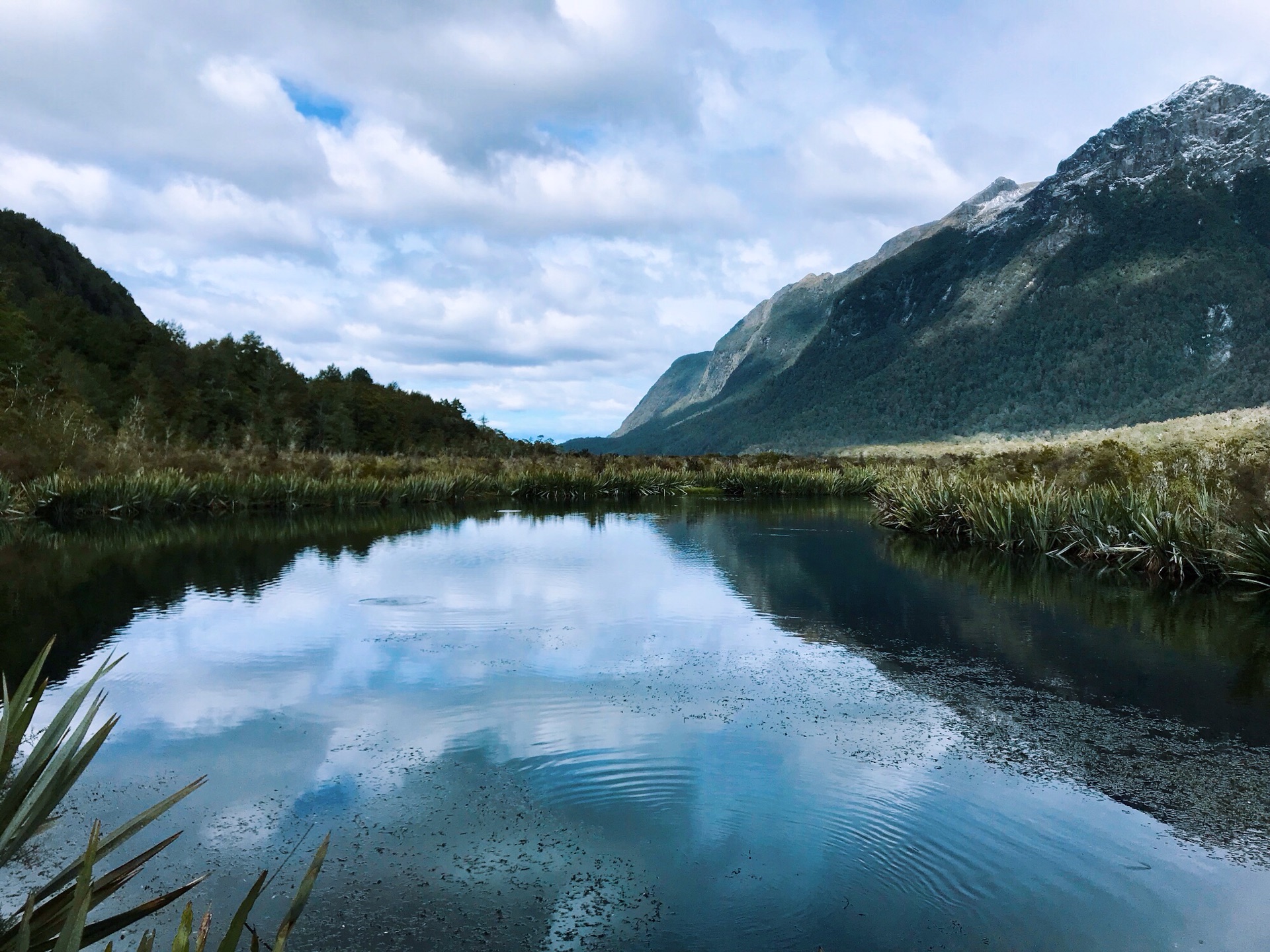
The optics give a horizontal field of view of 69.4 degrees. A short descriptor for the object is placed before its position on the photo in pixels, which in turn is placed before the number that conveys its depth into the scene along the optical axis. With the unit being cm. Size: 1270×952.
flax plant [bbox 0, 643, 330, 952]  182
